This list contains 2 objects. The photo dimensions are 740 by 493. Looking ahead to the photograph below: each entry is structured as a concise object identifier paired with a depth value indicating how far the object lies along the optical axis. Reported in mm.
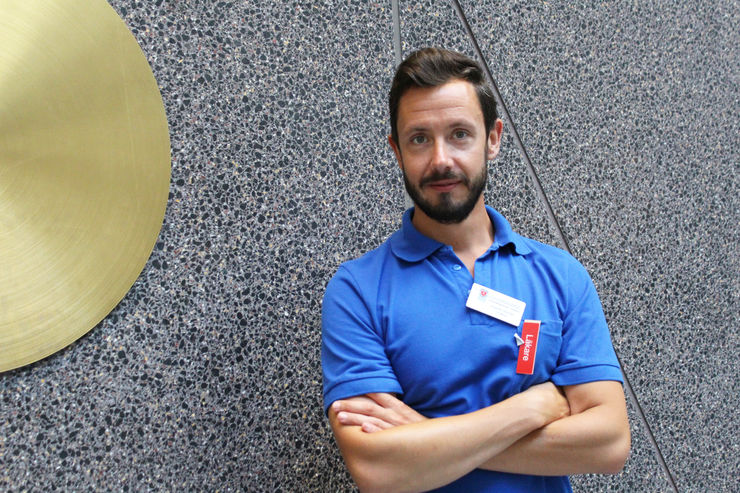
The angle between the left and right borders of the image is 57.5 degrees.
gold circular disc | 1123
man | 1008
